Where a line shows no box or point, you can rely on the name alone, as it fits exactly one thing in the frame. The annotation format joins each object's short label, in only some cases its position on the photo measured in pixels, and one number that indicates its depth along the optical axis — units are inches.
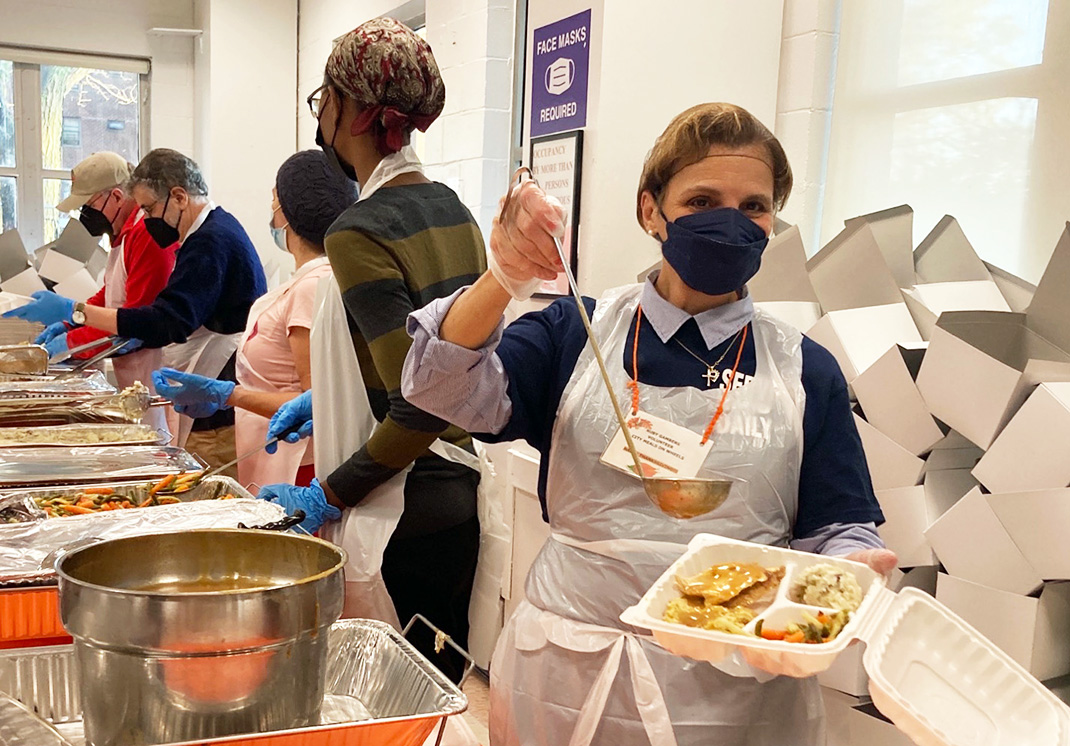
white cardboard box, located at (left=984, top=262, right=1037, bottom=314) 75.7
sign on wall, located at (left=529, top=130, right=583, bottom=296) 100.0
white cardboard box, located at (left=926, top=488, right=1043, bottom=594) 64.4
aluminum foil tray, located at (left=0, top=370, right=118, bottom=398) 108.7
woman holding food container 52.6
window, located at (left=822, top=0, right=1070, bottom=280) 79.9
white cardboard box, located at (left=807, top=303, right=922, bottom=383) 77.7
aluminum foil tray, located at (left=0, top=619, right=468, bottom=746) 34.5
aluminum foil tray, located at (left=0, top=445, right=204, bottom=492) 73.3
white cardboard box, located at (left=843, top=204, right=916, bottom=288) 81.9
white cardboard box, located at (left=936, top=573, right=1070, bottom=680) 62.9
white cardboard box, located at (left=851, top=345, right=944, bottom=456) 72.6
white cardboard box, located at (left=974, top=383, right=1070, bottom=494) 61.8
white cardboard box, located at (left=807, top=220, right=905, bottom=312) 80.6
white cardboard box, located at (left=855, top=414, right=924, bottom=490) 73.0
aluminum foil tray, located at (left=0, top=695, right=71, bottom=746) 33.3
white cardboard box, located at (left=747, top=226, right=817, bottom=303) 85.5
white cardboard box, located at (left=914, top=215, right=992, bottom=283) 79.5
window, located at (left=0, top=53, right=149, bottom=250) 254.1
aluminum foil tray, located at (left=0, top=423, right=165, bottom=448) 86.5
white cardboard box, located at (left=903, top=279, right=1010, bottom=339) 76.8
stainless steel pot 31.1
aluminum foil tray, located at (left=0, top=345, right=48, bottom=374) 127.8
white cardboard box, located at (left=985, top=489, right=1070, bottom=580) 61.1
